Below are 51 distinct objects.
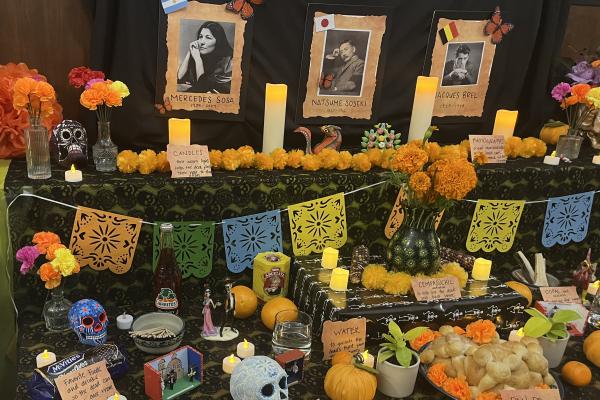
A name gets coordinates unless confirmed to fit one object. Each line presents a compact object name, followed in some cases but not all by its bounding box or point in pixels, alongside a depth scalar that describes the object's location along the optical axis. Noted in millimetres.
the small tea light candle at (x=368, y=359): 1312
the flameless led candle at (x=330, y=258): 1601
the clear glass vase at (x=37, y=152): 1389
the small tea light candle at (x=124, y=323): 1459
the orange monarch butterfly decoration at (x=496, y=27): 1945
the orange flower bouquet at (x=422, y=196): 1380
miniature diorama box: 1203
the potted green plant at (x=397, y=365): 1265
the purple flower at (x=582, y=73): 2037
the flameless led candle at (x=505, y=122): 1938
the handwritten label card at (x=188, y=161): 1523
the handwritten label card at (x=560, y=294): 1667
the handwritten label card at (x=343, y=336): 1358
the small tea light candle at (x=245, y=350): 1382
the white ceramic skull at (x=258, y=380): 1136
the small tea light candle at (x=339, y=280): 1488
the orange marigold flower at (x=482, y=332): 1339
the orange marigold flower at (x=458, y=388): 1223
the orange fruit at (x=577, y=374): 1386
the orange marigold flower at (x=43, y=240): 1320
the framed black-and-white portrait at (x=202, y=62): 1618
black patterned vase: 1524
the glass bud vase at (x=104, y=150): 1497
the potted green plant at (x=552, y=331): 1347
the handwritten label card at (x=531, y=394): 1191
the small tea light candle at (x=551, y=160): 1918
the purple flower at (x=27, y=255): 1310
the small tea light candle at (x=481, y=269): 1609
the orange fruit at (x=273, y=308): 1493
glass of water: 1375
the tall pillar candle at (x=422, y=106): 1764
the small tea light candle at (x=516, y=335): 1474
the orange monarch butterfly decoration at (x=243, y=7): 1635
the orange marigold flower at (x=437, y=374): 1262
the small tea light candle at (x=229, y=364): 1317
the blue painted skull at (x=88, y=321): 1342
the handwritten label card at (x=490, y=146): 1845
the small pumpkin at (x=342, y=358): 1307
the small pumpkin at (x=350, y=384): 1219
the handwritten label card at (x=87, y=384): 1122
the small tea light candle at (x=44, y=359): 1264
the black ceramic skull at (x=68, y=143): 1485
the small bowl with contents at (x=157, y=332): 1343
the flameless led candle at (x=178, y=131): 1560
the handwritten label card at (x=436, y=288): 1485
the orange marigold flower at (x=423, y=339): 1372
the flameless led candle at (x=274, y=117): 1642
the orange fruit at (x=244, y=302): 1526
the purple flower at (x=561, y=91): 1915
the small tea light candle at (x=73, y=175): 1421
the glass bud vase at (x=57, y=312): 1408
